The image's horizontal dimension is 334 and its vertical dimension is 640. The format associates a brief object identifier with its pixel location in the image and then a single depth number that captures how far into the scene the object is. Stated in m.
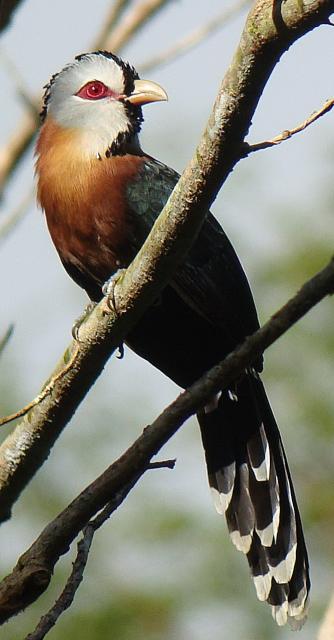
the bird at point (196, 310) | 9.26
